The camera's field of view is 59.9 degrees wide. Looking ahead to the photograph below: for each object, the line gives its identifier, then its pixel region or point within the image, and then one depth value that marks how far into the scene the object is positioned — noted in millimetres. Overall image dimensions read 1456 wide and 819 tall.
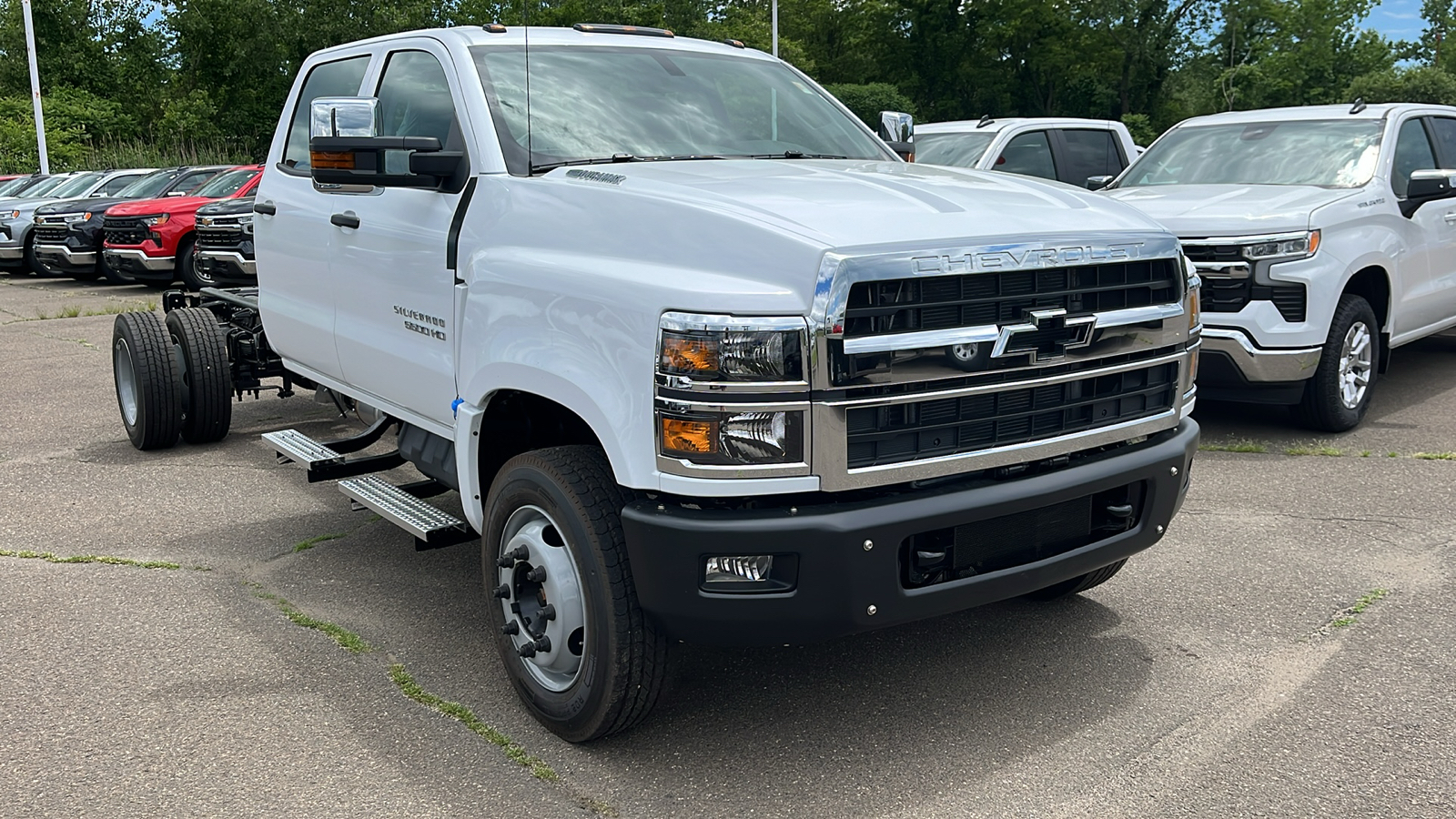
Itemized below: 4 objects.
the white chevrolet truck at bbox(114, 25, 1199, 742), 3025
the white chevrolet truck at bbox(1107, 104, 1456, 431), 6871
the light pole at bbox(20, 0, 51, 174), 30000
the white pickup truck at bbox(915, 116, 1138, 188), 11047
